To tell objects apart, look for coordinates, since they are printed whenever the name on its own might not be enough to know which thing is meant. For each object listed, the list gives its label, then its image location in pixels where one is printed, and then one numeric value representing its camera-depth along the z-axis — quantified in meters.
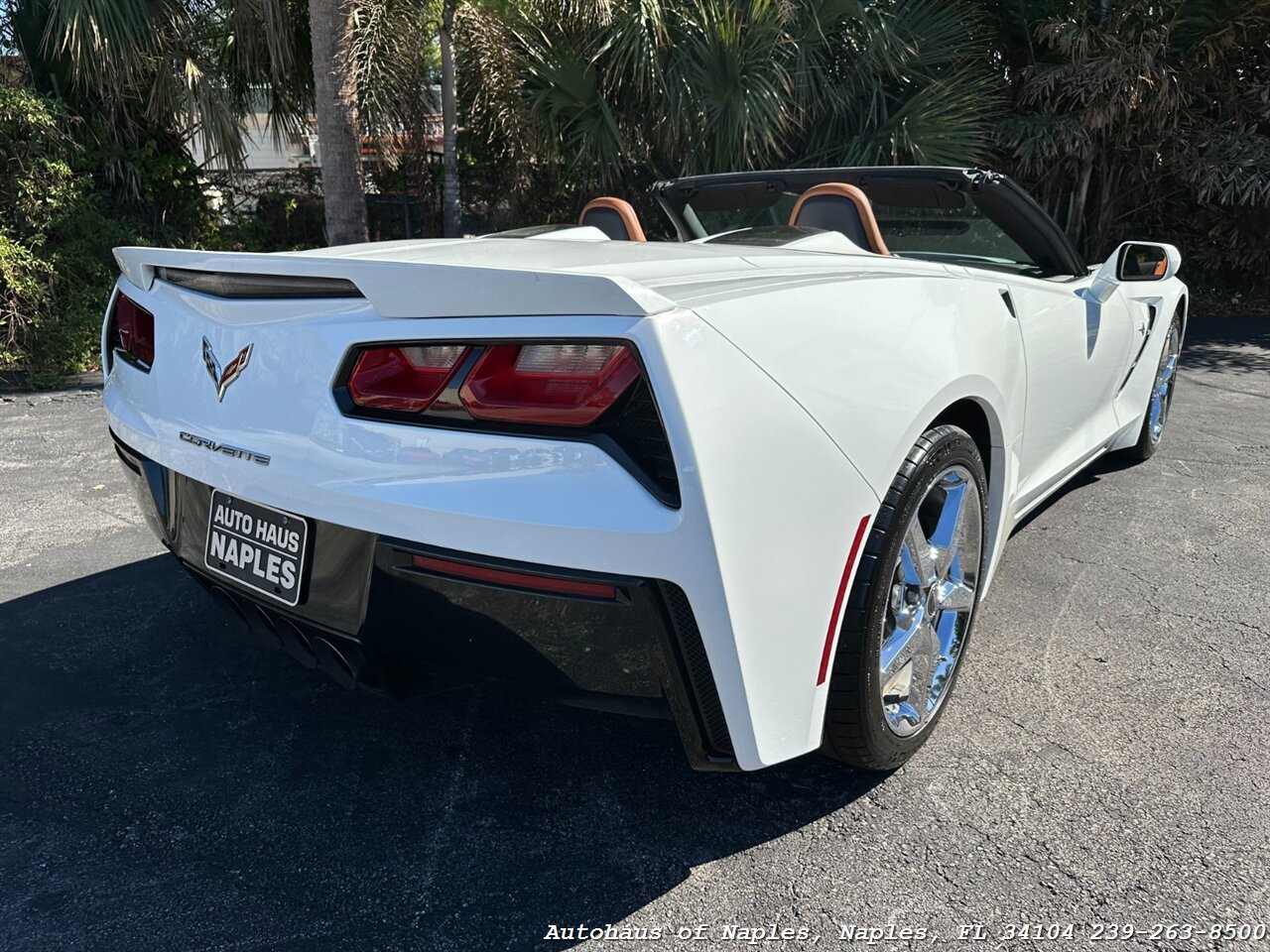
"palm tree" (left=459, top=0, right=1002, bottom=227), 8.12
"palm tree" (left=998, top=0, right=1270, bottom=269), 9.17
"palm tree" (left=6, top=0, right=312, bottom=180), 7.25
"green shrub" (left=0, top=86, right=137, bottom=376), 7.06
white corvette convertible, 1.54
